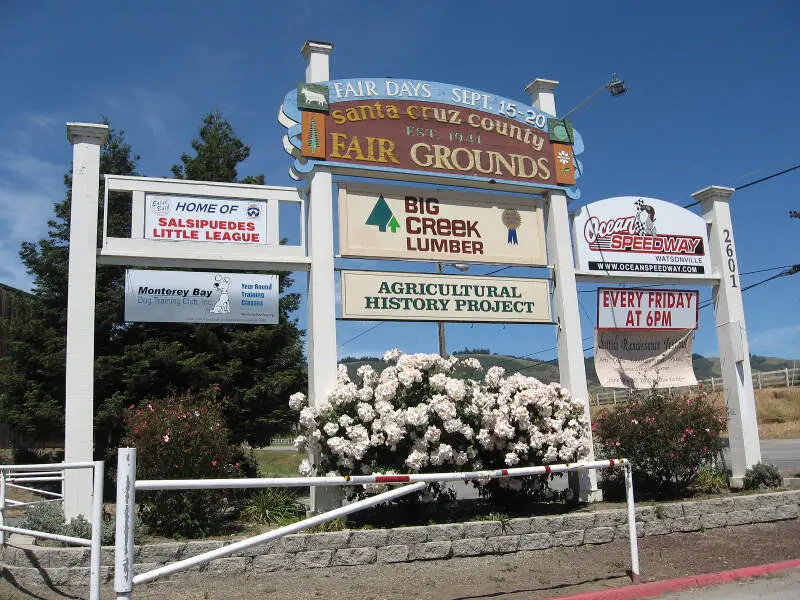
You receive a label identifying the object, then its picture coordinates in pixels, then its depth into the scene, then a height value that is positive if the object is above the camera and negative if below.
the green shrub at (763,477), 11.77 -1.38
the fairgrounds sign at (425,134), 10.74 +4.63
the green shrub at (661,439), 10.57 -0.59
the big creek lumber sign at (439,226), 10.83 +3.04
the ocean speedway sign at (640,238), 12.41 +3.04
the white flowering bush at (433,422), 8.78 -0.15
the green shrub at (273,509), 9.18 -1.22
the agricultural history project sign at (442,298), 10.52 +1.80
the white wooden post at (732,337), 12.48 +1.15
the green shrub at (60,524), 7.41 -1.09
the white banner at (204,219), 9.95 +2.96
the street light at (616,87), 13.39 +6.14
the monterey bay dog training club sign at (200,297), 9.79 +1.82
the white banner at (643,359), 12.56 +0.81
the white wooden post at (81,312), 8.52 +1.52
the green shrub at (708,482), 11.46 -1.38
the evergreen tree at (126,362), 16.11 +1.48
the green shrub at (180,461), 8.03 -0.46
